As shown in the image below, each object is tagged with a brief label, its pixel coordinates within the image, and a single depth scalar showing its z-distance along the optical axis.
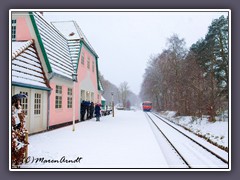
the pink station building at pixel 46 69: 7.63
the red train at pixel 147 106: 36.97
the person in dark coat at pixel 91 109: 16.22
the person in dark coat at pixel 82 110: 14.52
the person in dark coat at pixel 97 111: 14.69
